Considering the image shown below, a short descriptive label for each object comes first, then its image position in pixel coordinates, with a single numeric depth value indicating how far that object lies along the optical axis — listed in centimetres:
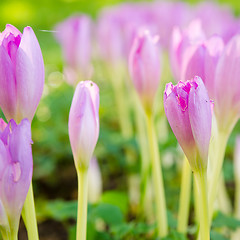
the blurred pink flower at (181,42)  85
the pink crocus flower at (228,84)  81
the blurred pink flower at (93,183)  99
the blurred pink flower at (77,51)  101
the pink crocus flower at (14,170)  75
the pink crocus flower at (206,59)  82
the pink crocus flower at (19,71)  77
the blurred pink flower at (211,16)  150
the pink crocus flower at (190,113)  76
